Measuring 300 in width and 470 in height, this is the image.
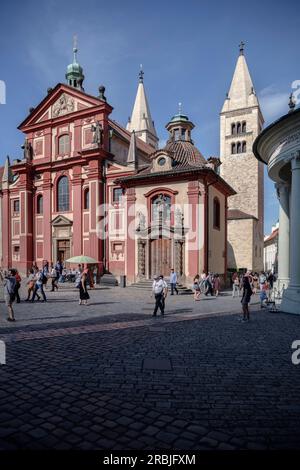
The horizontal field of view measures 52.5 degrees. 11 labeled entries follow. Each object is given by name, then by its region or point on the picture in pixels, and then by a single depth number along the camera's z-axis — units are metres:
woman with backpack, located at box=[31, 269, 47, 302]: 14.47
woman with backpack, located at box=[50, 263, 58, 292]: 19.24
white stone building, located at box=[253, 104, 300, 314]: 11.30
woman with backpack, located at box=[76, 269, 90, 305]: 13.14
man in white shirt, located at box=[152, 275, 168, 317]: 11.02
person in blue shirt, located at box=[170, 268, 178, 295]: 19.02
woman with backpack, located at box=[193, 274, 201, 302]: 16.38
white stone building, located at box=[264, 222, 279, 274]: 69.04
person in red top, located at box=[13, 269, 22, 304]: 10.89
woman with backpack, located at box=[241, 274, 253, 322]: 10.11
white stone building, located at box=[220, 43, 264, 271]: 42.84
